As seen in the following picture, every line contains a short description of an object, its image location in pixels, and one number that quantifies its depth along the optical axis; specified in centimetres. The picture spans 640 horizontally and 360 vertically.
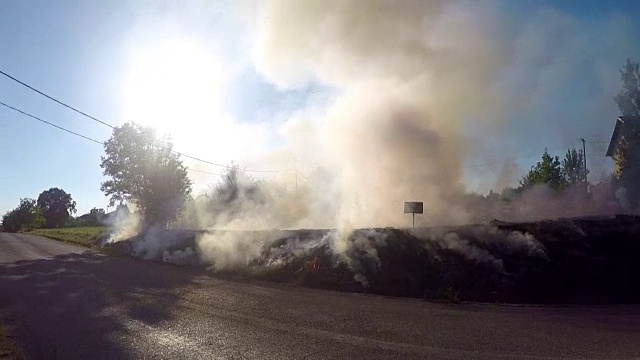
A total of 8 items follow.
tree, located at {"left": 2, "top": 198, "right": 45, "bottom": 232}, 11669
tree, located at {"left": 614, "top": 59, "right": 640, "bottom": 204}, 3122
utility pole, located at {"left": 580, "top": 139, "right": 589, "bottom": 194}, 5072
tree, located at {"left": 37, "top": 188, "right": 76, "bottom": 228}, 13750
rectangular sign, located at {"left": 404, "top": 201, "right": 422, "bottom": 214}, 2262
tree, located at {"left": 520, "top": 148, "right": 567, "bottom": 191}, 5370
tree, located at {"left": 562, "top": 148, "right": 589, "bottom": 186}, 5475
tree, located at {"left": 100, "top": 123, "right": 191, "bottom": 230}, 4050
